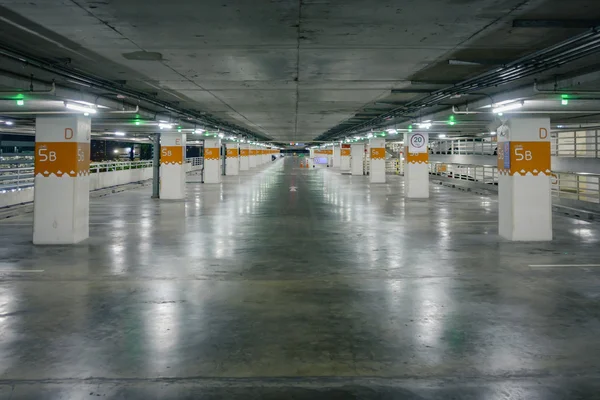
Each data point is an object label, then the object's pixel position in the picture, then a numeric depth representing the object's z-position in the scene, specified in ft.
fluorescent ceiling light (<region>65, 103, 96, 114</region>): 36.65
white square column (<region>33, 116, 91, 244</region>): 40.24
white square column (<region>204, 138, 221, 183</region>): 113.39
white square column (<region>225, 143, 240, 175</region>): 152.66
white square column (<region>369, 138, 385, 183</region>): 115.44
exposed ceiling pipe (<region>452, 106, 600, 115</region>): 40.15
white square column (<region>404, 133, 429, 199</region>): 79.87
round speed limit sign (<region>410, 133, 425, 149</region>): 82.07
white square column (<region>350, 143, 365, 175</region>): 151.84
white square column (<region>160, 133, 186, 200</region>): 77.10
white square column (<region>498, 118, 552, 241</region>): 41.86
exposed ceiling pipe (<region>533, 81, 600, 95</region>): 33.24
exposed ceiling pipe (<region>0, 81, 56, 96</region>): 31.83
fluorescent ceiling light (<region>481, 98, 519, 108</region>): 36.33
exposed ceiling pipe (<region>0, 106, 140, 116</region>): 38.66
